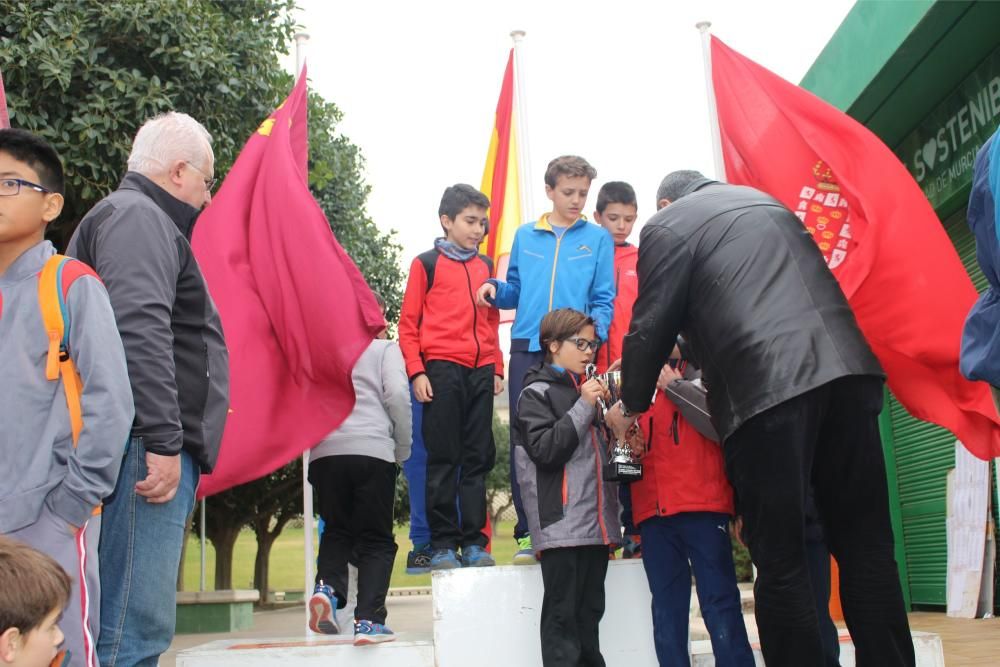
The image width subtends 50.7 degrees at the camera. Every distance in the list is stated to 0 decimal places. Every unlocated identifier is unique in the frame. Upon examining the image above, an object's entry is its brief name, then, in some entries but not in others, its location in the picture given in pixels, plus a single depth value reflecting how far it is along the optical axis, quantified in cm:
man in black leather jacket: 334
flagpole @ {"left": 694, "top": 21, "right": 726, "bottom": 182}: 618
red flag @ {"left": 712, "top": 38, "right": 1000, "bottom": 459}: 445
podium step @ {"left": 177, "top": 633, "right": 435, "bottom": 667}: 481
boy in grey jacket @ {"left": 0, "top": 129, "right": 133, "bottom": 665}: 262
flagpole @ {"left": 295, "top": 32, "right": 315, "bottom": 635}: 595
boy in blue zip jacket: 569
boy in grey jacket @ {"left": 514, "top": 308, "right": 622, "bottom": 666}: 444
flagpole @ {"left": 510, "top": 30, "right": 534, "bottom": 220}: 788
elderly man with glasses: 290
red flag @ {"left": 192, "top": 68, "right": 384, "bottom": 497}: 570
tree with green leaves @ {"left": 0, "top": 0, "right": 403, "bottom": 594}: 850
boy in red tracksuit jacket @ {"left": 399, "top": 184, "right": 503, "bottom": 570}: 559
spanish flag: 784
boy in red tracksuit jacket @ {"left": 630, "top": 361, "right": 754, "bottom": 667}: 420
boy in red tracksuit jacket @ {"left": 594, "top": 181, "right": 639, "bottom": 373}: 610
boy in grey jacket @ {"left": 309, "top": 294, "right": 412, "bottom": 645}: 533
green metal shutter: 972
